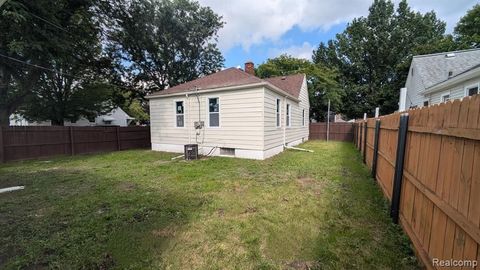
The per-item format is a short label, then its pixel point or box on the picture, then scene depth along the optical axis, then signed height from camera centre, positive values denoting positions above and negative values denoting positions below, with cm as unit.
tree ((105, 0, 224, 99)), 1524 +581
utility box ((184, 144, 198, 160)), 868 -137
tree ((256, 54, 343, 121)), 1933 +355
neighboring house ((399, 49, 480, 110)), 824 +203
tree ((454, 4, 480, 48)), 1981 +855
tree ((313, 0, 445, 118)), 2395 +744
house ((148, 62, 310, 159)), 853 +1
